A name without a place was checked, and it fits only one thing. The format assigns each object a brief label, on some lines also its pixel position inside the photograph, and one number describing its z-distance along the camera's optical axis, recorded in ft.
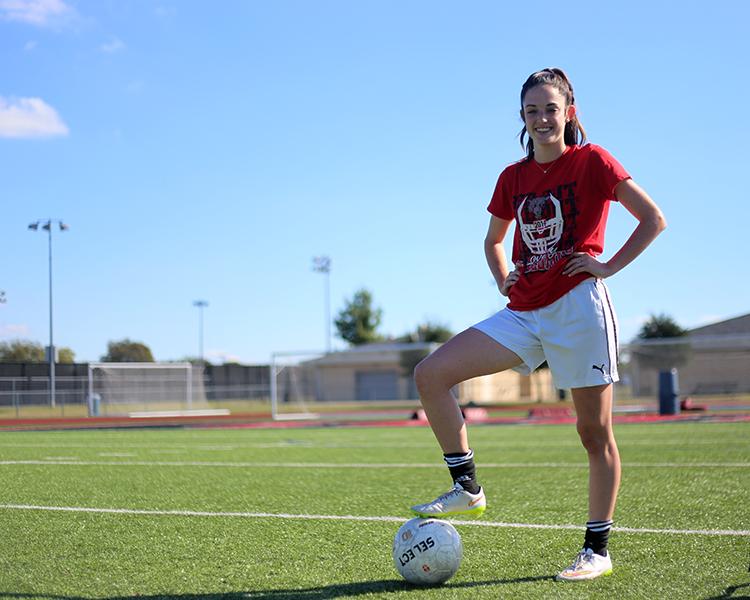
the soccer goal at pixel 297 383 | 116.26
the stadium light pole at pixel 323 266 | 252.01
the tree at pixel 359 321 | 279.90
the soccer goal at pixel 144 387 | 128.98
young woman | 12.62
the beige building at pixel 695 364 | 98.94
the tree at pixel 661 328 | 184.75
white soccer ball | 11.97
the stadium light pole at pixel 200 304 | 270.26
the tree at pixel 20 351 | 154.61
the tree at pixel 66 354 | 163.04
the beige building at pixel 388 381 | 136.87
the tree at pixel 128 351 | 202.96
